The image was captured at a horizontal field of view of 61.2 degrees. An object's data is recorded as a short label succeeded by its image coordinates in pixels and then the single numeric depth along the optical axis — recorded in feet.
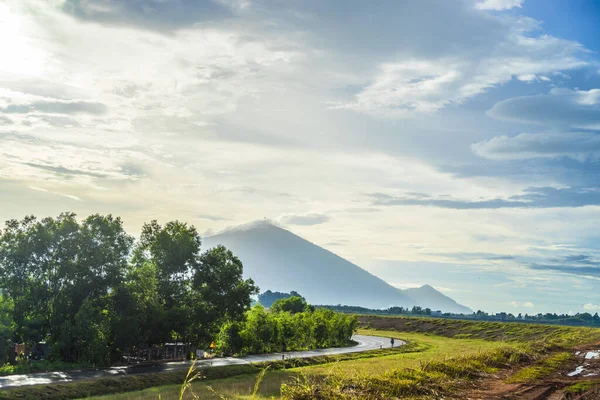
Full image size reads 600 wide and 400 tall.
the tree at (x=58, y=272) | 169.27
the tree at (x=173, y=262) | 203.27
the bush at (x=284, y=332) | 238.76
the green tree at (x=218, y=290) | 212.64
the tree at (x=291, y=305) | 423.64
